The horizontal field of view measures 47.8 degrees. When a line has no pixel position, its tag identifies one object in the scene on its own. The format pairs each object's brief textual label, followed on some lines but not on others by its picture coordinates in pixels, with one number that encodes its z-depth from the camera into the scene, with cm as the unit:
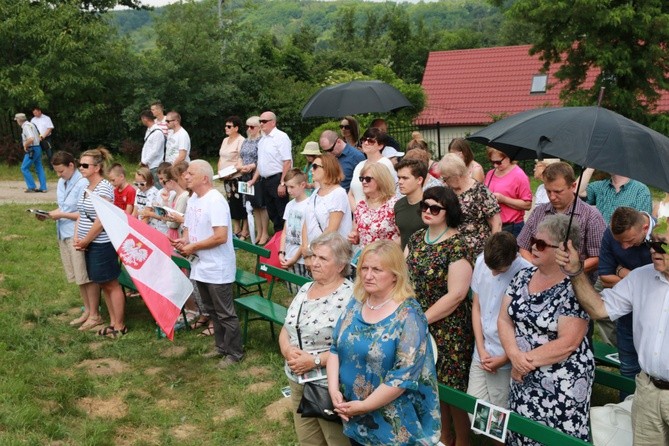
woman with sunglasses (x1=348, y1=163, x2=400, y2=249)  610
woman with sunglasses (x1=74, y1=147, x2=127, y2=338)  734
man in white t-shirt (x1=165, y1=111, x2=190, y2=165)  1107
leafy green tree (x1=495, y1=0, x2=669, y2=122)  1677
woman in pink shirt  698
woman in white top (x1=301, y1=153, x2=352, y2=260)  662
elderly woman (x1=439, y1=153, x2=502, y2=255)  536
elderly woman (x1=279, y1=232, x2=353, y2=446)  435
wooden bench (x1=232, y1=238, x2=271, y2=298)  777
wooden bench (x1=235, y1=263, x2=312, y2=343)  668
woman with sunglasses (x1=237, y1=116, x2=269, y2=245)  1032
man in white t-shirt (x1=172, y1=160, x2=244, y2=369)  648
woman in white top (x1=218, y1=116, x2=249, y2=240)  1059
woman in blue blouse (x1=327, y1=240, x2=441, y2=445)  366
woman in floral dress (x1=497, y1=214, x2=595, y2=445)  405
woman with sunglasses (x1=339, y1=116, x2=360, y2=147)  940
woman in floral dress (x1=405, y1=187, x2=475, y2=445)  478
